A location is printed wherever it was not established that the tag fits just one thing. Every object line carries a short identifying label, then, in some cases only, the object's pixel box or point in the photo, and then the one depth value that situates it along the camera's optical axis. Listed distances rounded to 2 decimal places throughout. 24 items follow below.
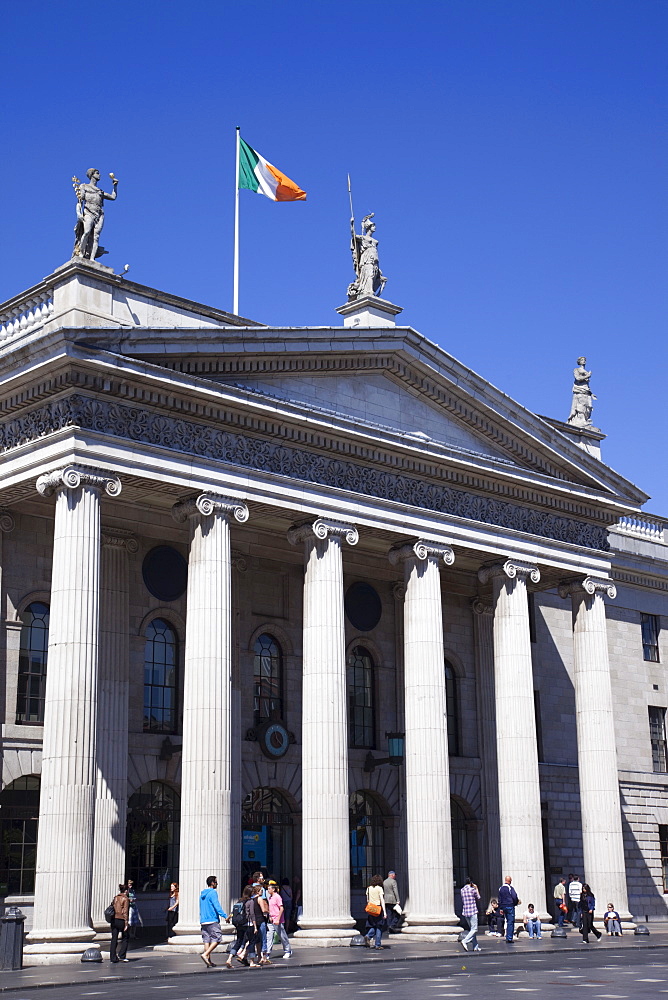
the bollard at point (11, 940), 24.67
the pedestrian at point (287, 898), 33.03
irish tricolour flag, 38.09
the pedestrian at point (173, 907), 31.83
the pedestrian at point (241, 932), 26.66
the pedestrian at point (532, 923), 34.12
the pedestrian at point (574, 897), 37.22
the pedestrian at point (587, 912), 33.31
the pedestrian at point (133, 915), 31.62
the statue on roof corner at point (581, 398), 45.00
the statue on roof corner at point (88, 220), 30.80
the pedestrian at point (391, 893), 33.78
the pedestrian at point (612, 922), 36.28
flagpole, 35.88
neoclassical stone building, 28.62
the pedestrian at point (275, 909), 28.92
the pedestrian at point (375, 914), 30.52
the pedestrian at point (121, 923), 26.69
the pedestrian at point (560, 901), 37.50
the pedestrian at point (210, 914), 26.23
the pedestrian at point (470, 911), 30.23
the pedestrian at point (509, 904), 32.56
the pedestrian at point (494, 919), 35.50
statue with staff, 37.28
